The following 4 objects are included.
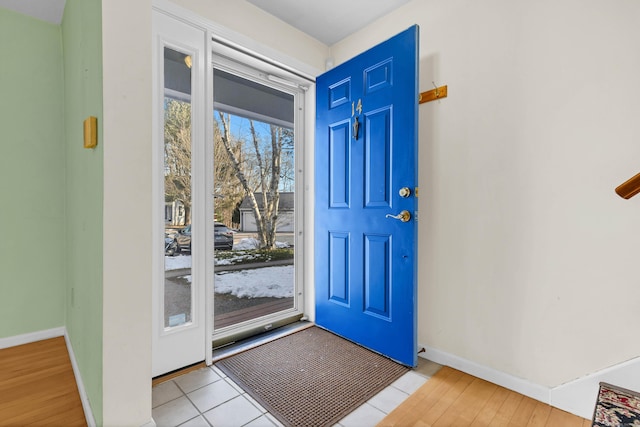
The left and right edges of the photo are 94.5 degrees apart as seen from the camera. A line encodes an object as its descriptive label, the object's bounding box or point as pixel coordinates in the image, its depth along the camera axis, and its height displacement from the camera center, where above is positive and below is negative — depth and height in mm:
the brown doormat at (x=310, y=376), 1473 -979
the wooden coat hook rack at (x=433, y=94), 1894 +762
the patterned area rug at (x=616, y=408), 1129 -805
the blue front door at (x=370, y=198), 1842 +94
